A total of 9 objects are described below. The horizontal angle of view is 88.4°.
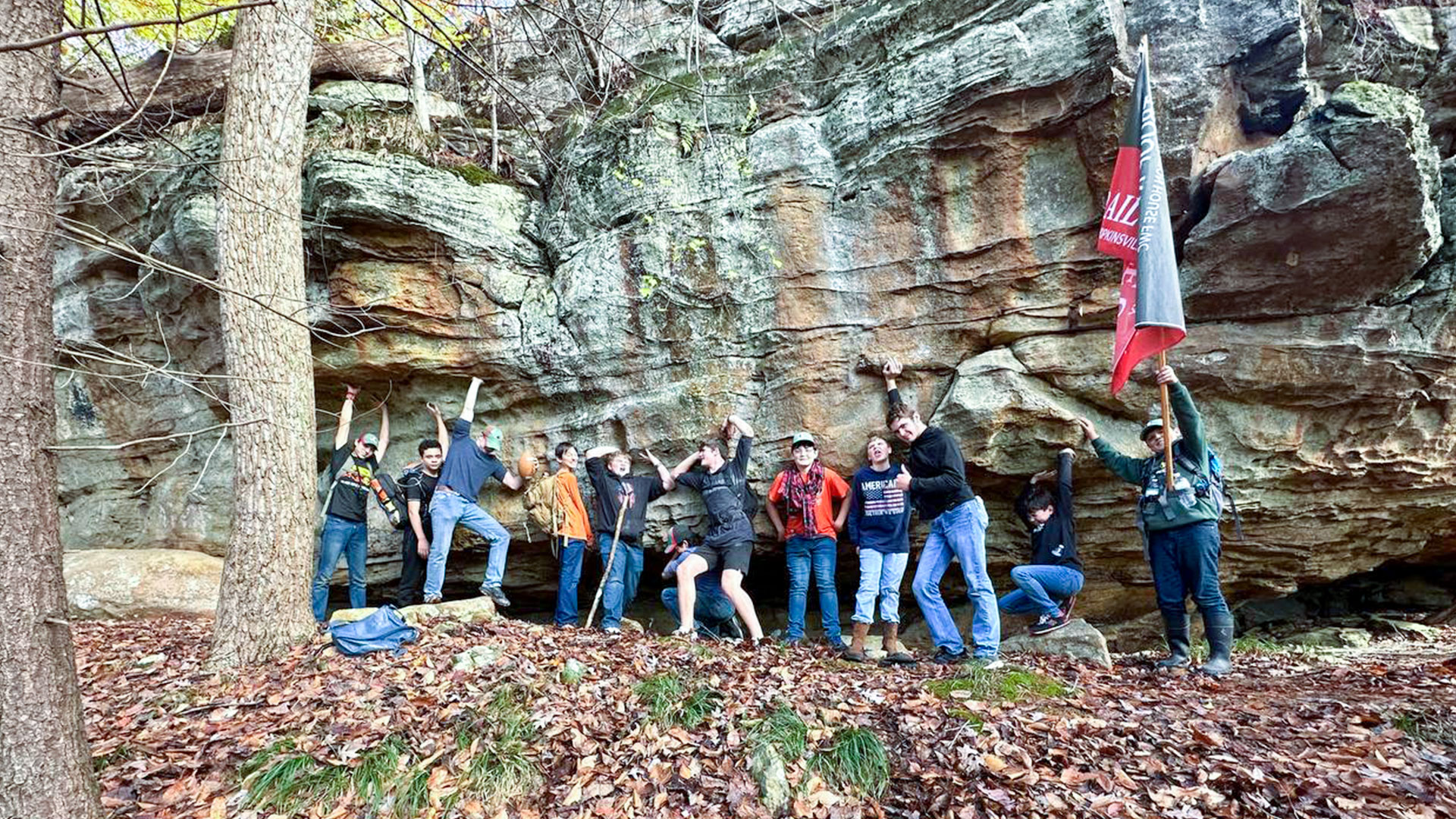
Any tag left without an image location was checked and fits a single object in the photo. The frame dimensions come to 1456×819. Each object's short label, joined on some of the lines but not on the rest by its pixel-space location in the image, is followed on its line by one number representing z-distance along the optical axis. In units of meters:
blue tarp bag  6.05
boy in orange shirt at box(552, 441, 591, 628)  9.09
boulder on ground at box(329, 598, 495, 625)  6.85
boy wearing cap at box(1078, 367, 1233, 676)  6.73
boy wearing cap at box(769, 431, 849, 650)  8.38
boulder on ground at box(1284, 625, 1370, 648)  8.80
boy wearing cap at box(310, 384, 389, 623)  9.05
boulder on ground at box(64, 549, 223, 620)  8.90
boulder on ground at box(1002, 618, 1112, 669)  7.41
